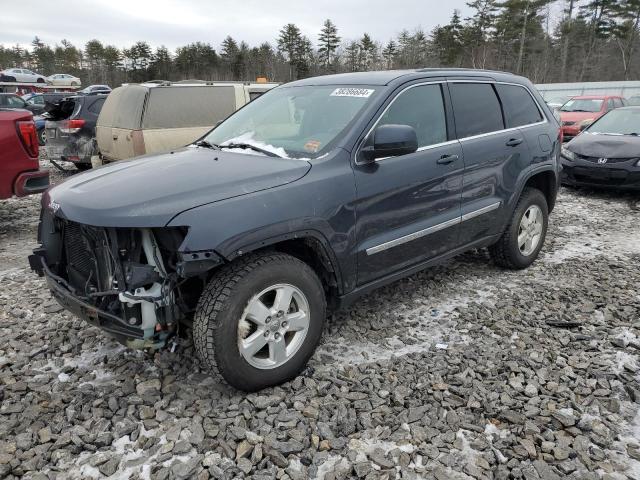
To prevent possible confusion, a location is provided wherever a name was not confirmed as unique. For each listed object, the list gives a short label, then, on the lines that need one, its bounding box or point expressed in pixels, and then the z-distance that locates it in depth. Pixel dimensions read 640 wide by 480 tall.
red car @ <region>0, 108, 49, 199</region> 5.30
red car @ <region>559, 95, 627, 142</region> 14.85
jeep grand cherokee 2.53
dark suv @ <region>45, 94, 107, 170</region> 9.40
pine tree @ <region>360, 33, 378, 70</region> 59.23
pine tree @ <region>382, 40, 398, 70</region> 59.90
